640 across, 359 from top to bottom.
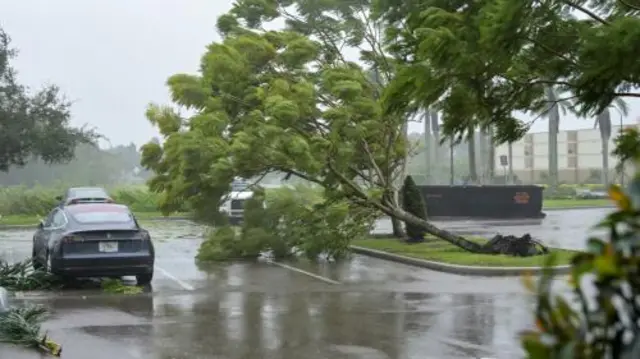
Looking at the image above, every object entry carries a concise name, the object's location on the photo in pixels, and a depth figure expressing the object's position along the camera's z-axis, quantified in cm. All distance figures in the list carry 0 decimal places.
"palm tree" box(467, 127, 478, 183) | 4998
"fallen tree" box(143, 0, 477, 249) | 1906
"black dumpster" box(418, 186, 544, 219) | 3603
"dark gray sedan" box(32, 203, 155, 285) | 1419
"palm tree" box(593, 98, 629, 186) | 5610
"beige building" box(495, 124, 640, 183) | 7512
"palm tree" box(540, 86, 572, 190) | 5447
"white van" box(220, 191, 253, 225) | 2838
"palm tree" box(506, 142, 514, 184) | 5754
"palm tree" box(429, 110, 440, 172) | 5407
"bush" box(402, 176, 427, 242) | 2336
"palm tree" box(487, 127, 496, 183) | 5075
